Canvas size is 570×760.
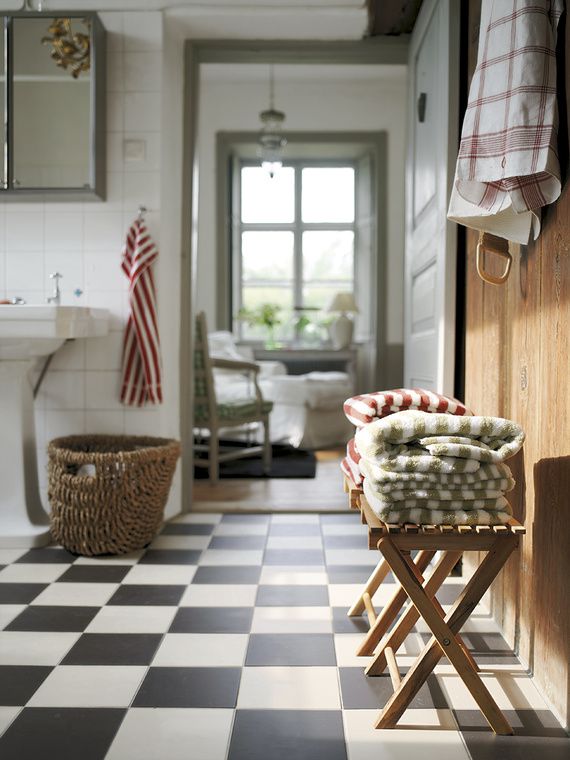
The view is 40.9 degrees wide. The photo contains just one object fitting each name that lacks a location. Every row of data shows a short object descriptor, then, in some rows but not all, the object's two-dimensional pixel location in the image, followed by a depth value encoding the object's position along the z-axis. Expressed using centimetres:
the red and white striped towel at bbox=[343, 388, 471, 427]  190
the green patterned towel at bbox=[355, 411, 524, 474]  158
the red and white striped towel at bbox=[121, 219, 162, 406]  338
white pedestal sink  304
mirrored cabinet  327
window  726
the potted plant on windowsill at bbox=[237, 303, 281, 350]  706
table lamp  674
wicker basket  288
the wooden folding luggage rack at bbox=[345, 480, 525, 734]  159
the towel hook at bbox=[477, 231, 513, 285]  201
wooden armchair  444
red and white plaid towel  170
